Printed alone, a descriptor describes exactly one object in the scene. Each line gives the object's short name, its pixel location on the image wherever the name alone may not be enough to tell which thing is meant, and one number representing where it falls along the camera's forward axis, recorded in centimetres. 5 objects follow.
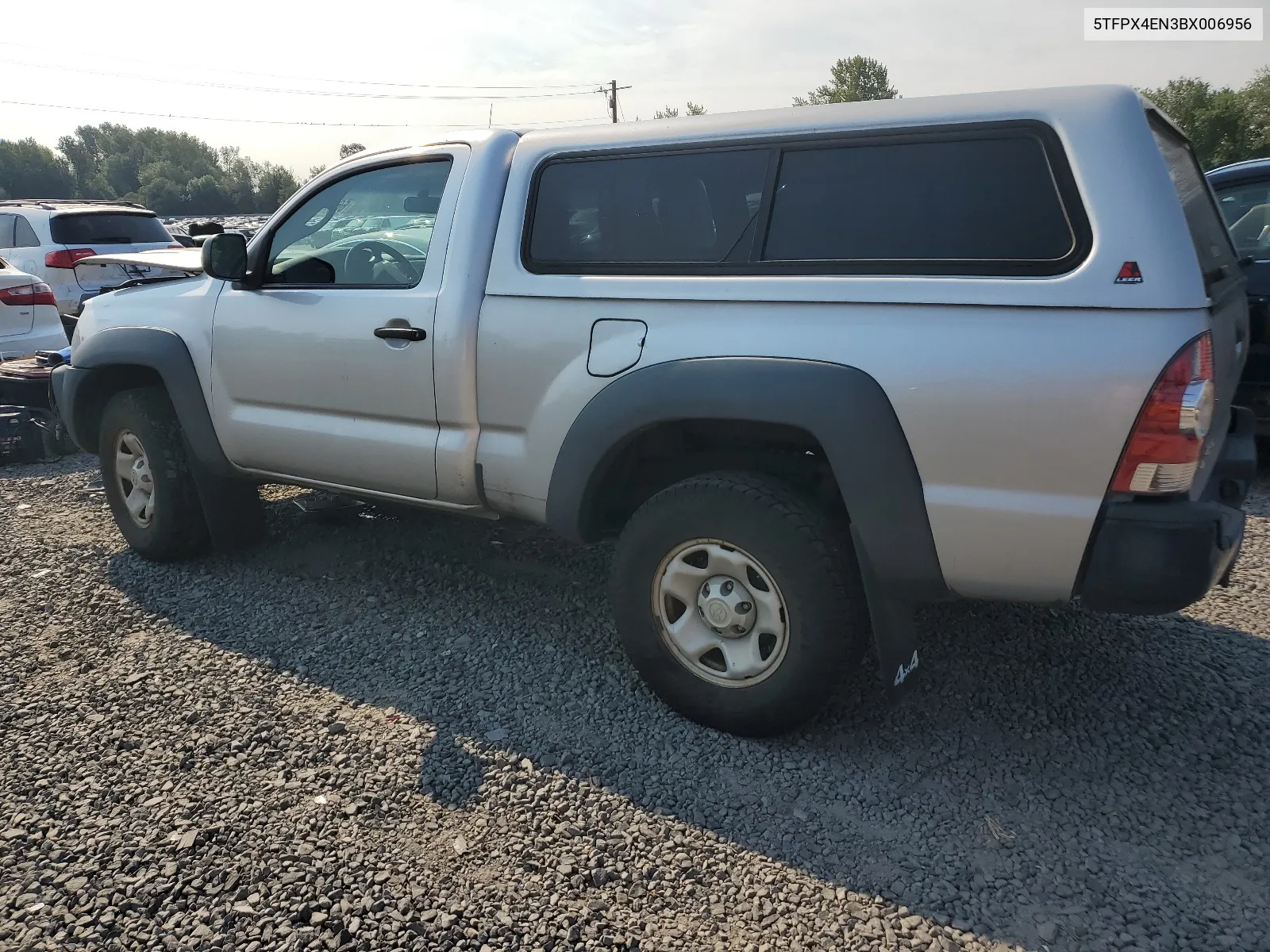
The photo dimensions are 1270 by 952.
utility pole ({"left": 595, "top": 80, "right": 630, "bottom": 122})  5591
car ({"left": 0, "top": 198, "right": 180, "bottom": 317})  985
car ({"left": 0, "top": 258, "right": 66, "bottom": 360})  780
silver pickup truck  239
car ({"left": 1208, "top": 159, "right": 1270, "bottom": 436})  524
